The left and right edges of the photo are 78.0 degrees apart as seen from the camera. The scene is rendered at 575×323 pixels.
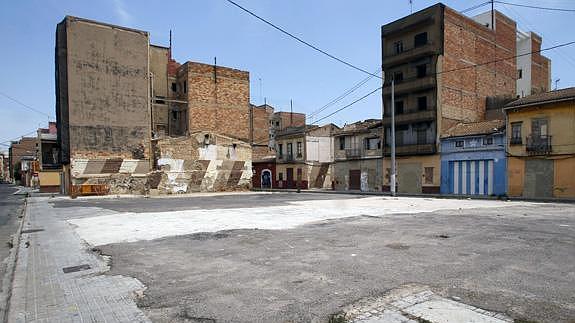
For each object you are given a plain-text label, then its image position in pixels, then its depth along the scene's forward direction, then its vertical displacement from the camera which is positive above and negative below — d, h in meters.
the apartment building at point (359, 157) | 39.28 +0.07
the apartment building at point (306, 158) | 46.44 +0.03
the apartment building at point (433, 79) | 34.19 +7.94
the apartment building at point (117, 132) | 33.84 +2.83
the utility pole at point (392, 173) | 27.26 -1.22
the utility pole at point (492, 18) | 40.06 +15.63
